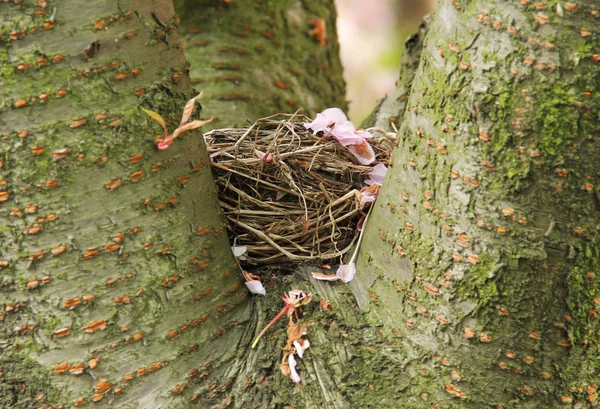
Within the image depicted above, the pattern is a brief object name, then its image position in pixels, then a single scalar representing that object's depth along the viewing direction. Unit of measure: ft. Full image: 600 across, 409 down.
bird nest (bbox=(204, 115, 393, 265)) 6.95
